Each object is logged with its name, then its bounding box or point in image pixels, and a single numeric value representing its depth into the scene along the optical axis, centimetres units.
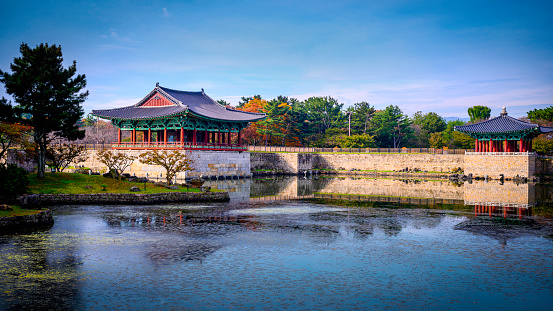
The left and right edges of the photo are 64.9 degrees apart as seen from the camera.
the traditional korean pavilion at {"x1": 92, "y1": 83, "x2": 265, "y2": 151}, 5553
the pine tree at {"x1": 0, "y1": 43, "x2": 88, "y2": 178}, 3266
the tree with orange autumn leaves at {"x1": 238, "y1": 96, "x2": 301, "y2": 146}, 8906
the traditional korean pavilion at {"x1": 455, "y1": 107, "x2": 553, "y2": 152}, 5888
